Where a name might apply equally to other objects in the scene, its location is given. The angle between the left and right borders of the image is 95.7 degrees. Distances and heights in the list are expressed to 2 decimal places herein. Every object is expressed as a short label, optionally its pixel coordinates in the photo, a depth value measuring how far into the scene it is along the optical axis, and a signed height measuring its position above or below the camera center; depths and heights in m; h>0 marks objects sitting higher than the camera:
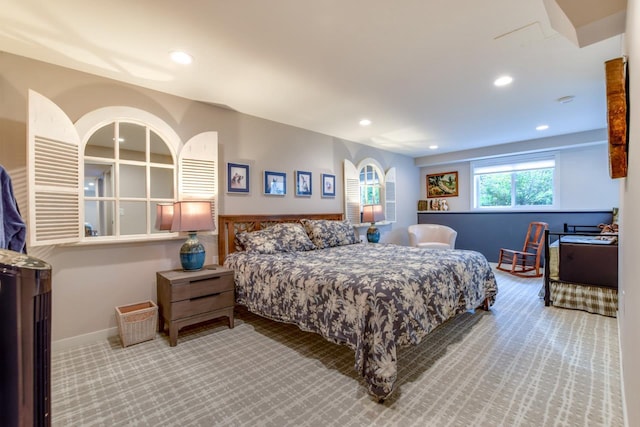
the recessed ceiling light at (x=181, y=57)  2.24 +1.27
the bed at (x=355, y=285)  1.80 -0.54
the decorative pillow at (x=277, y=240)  3.18 -0.27
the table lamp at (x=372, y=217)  4.73 -0.04
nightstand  2.48 -0.72
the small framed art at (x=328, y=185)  4.50 +0.48
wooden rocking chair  4.69 -0.77
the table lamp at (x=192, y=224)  2.66 -0.06
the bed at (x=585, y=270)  2.83 -0.61
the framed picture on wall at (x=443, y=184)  6.34 +0.66
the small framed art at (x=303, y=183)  4.14 +0.47
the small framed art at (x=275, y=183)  3.77 +0.44
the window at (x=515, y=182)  5.28 +0.59
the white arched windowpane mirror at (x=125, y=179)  2.58 +0.38
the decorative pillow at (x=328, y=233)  3.71 -0.23
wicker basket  2.43 -0.91
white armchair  5.03 -0.41
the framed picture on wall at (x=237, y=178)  3.41 +0.47
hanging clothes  1.32 +0.00
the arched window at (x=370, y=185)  5.23 +0.55
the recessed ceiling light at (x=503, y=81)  2.72 +1.27
